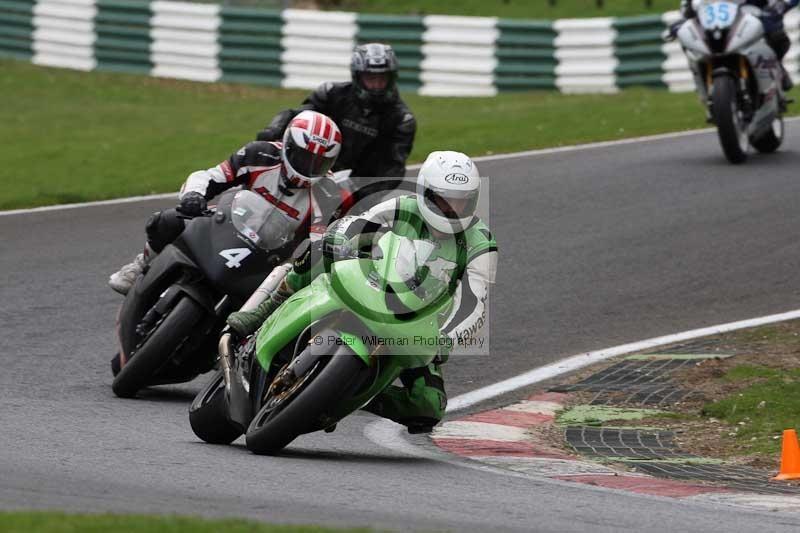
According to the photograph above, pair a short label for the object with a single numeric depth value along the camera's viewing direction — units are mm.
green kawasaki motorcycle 13070
